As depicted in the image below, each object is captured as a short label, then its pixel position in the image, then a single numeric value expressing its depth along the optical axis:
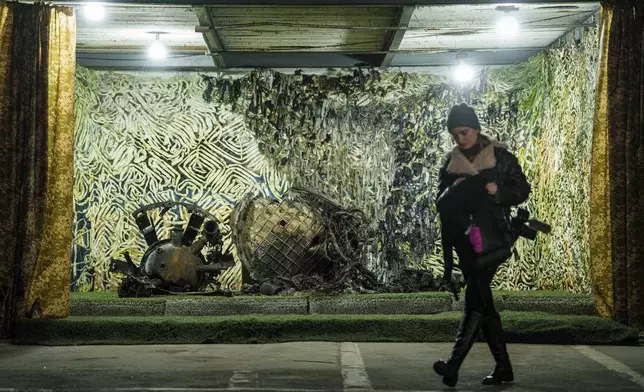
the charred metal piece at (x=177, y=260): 10.55
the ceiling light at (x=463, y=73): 12.09
